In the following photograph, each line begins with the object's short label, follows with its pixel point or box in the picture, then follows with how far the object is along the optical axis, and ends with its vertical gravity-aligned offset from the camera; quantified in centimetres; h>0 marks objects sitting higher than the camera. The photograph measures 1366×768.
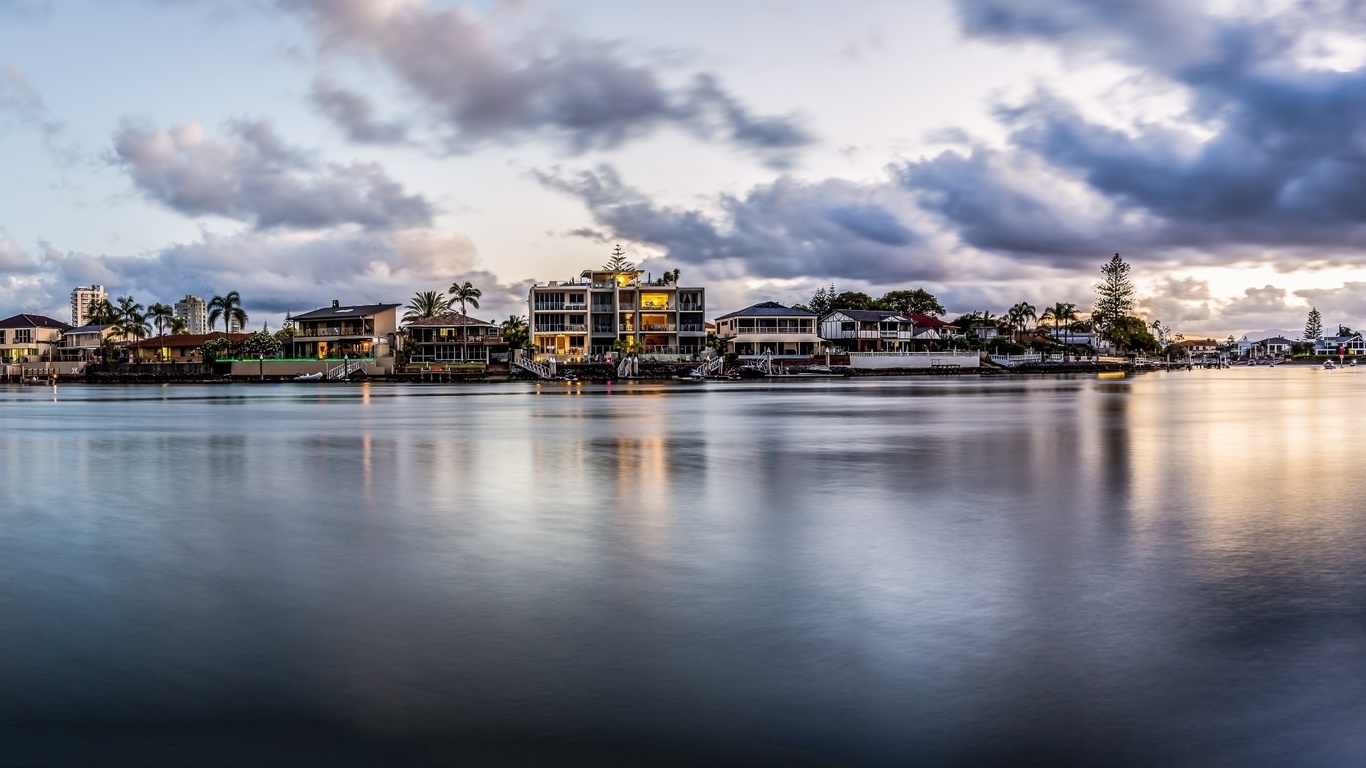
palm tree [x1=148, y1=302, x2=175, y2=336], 15275 +970
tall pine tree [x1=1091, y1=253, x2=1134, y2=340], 18825 +1307
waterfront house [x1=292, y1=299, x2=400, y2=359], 12188 +538
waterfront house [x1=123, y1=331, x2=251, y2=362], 13638 +416
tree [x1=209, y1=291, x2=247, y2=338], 15625 +1047
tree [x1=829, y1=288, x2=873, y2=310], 15588 +1048
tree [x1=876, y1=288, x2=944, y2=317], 16888 +1099
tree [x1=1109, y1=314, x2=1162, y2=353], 19300 +591
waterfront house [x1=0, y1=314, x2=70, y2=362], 14688 +613
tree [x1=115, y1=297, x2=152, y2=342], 14938 +851
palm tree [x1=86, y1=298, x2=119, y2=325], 14850 +970
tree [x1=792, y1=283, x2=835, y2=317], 15788 +1044
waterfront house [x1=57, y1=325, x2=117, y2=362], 14525 +522
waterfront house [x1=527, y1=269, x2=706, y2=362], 11444 +643
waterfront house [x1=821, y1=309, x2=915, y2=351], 13250 +511
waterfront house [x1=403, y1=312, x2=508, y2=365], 12225 +400
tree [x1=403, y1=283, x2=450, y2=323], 15512 +1068
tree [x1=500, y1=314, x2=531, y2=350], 11888 +440
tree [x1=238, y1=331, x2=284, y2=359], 12700 +388
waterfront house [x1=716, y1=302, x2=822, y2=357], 12575 +441
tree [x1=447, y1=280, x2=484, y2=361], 15525 +1242
